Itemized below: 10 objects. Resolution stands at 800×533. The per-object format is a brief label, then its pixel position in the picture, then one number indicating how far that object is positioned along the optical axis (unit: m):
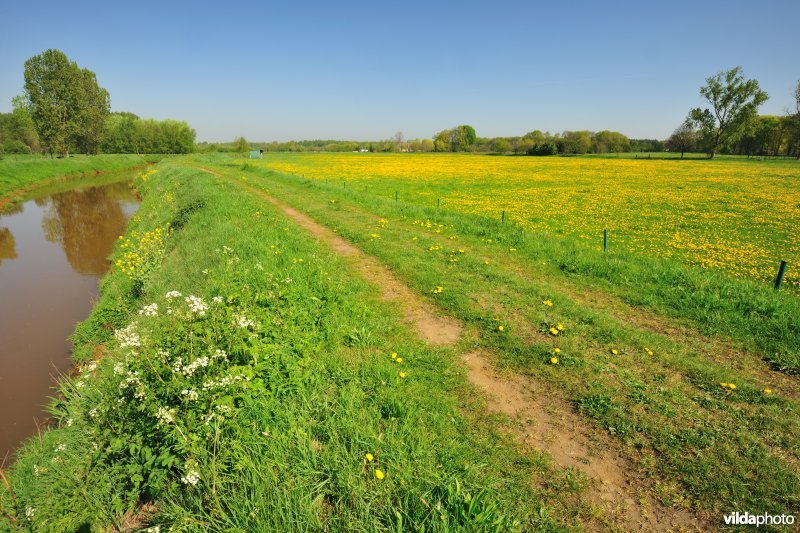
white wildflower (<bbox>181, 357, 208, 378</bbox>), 3.78
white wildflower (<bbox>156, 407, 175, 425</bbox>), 3.43
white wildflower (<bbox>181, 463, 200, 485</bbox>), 3.23
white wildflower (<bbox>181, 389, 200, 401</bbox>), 3.59
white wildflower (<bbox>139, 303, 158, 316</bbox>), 4.37
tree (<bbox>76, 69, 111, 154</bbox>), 61.63
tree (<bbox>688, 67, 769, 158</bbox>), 72.69
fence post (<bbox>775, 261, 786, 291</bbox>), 7.88
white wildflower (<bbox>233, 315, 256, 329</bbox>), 4.64
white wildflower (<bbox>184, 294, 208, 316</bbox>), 4.44
